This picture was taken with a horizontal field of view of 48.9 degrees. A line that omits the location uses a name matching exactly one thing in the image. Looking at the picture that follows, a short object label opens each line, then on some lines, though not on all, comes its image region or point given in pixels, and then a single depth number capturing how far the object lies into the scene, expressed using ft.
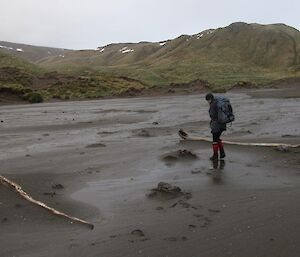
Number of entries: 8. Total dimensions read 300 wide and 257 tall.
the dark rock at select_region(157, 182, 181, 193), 19.51
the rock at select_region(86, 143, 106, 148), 34.45
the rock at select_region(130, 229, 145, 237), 15.16
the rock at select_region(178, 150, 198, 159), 27.40
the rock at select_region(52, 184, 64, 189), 22.24
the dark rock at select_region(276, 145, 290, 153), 26.85
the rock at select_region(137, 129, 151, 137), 39.61
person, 25.70
